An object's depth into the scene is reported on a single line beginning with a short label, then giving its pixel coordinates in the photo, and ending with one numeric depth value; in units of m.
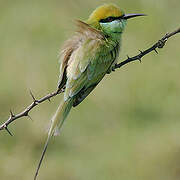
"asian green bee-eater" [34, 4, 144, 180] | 5.61
